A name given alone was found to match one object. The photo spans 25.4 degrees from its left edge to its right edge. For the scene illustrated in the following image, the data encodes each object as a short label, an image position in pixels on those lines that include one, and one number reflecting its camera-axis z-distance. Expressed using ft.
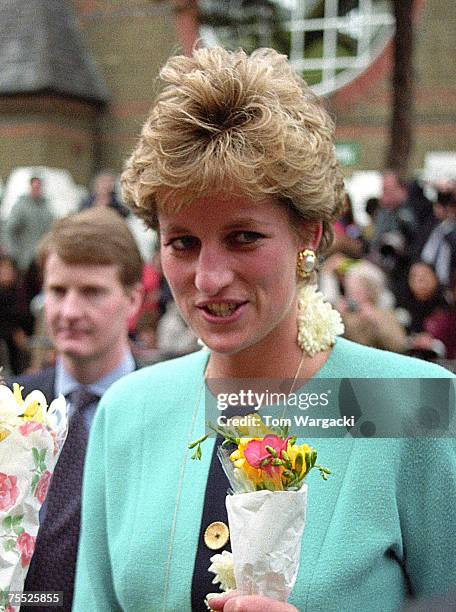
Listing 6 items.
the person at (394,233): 26.86
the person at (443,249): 27.35
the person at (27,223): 38.19
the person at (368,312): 14.12
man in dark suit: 11.14
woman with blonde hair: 6.79
